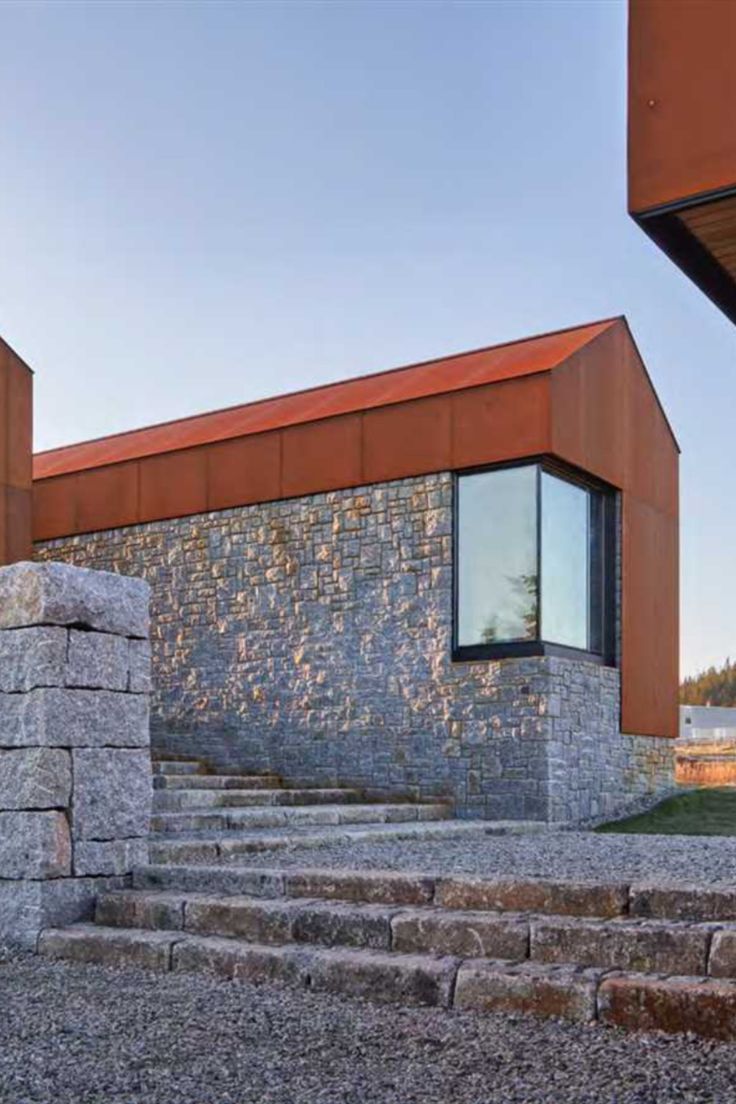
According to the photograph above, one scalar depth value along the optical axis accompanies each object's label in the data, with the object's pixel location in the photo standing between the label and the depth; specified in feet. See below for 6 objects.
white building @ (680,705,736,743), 124.57
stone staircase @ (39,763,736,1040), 14.44
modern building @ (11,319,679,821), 38.29
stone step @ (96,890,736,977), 14.92
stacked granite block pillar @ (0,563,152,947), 20.29
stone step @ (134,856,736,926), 16.33
